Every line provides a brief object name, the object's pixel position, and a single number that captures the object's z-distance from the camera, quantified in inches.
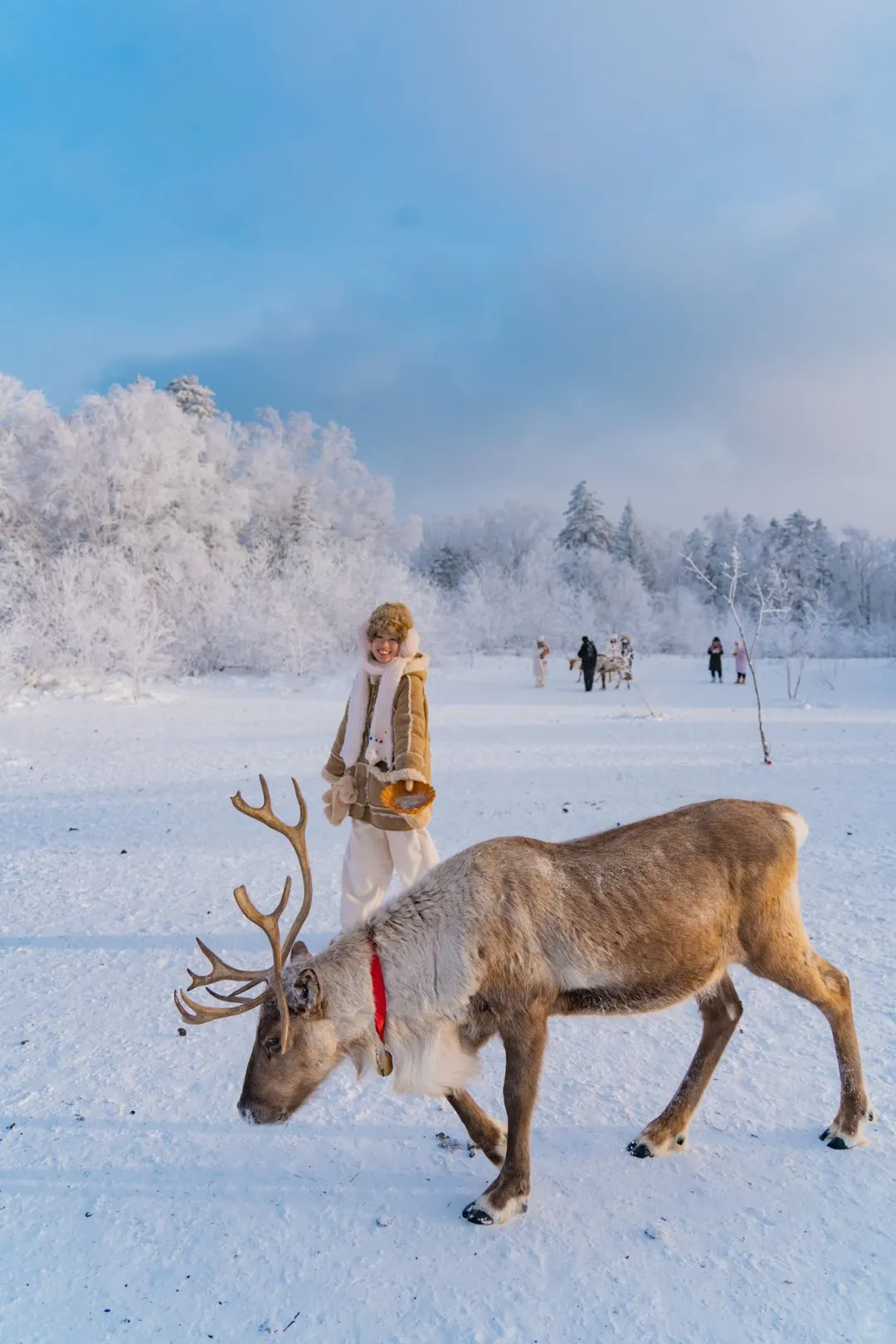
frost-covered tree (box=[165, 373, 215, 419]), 1769.2
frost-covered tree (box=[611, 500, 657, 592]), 2524.6
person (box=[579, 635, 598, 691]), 951.6
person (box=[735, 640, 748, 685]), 1019.3
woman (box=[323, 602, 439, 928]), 171.6
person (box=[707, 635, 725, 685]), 1081.1
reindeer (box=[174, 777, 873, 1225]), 105.0
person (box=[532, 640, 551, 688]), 1031.6
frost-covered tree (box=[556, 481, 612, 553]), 2378.2
